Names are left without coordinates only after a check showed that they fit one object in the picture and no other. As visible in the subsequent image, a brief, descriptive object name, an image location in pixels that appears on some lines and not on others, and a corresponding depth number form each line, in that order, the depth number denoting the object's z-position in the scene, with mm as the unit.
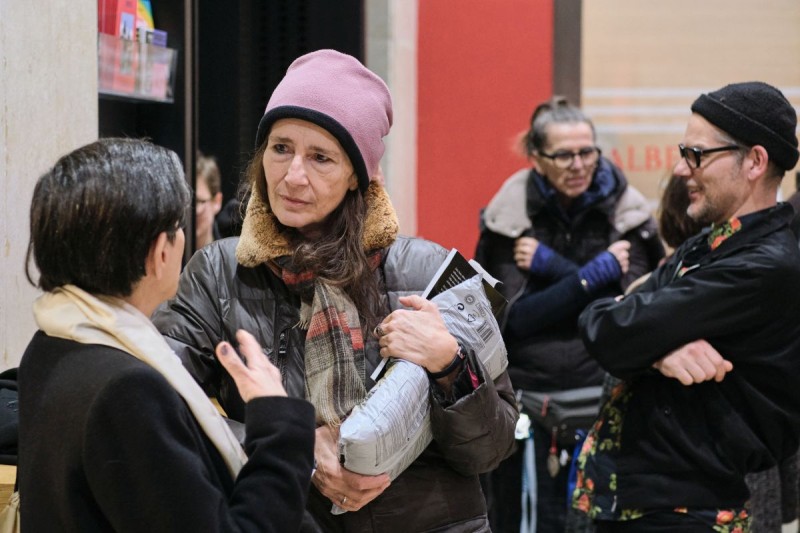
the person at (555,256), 3920
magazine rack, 3248
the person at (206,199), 4219
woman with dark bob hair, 1387
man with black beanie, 2617
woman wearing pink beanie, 2016
